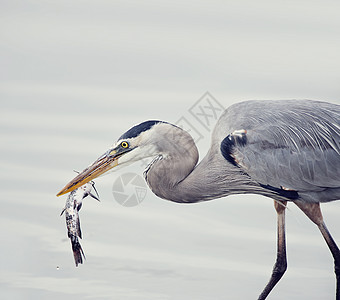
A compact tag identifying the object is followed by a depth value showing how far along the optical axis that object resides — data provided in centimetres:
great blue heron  996
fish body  1002
